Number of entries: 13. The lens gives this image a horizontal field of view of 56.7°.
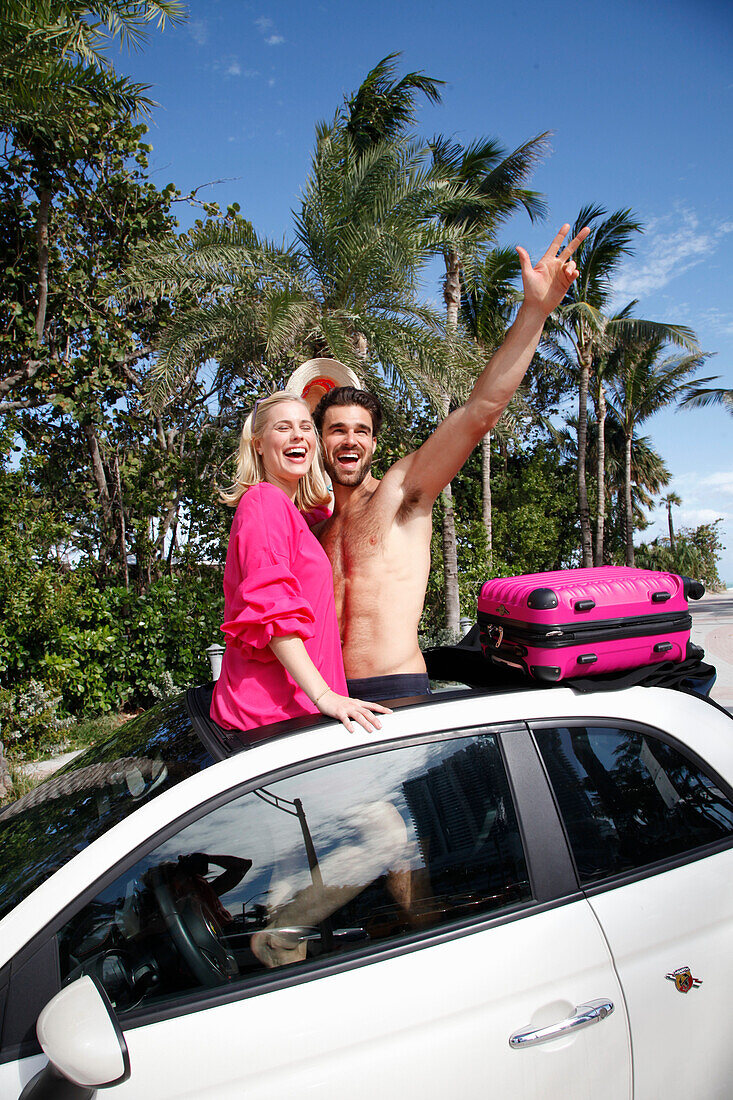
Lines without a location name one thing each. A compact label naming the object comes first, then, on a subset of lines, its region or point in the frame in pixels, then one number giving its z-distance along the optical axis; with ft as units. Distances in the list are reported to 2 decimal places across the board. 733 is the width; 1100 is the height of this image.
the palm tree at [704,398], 82.94
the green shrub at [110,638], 23.68
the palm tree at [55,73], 20.97
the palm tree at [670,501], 149.89
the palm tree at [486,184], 41.83
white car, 3.94
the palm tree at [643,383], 71.87
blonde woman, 5.46
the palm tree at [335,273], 28.43
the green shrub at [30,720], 22.30
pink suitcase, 5.54
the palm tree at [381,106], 36.86
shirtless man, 6.61
